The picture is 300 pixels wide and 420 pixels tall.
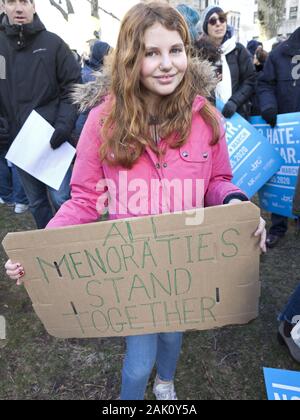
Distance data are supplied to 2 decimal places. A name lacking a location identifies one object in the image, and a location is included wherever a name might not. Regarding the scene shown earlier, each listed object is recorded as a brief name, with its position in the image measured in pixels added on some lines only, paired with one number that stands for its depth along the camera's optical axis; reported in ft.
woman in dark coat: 9.45
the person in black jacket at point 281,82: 8.70
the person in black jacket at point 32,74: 7.62
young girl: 3.86
